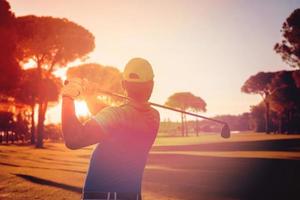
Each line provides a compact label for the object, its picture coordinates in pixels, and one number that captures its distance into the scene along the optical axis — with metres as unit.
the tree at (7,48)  26.53
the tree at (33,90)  44.34
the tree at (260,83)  87.00
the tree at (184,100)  122.81
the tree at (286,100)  68.62
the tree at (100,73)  75.50
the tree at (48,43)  38.59
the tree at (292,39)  41.66
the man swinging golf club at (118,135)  2.48
